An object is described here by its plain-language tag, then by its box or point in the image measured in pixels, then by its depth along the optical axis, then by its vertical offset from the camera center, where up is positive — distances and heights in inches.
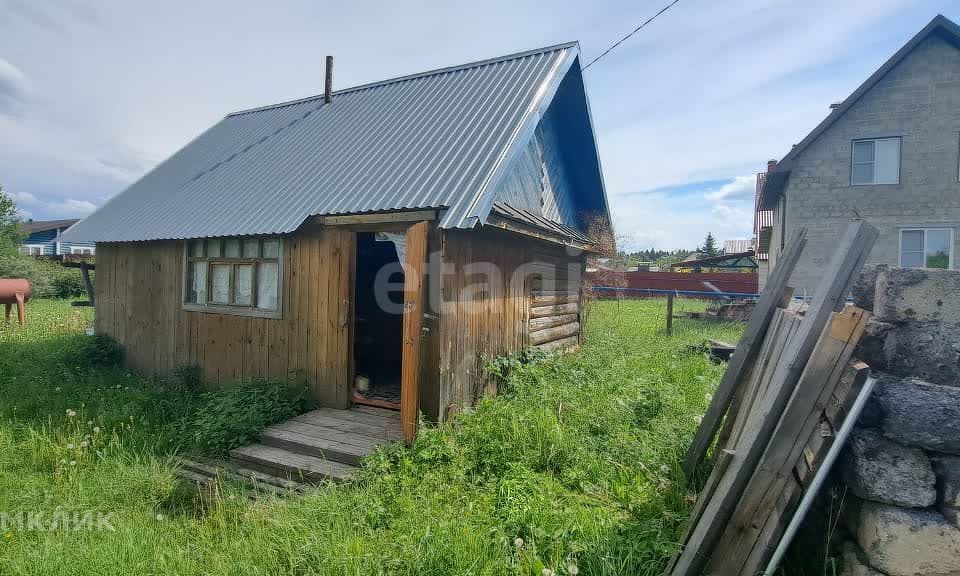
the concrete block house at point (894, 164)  506.9 +136.8
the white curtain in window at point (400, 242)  229.1 +14.7
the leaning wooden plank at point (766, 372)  109.3 -23.5
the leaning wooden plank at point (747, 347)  136.6 -20.5
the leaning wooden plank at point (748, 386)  125.9 -30.8
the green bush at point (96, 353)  312.8 -61.0
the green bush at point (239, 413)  199.8 -67.8
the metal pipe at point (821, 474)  82.3 -35.4
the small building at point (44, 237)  1485.1 +91.4
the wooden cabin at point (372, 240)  203.5 +16.6
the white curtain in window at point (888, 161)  529.0 +140.3
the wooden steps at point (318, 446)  174.9 -71.0
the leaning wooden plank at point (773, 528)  89.7 -48.4
